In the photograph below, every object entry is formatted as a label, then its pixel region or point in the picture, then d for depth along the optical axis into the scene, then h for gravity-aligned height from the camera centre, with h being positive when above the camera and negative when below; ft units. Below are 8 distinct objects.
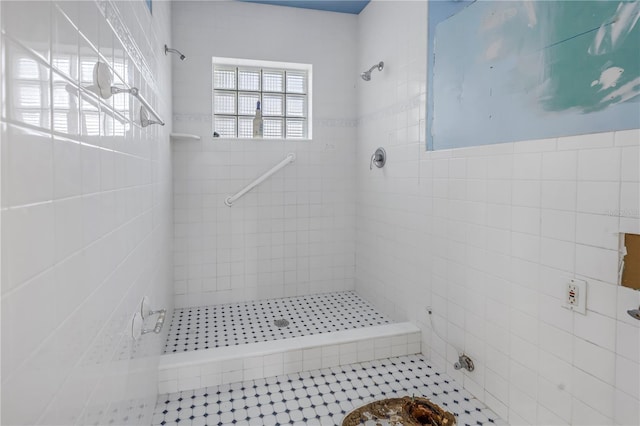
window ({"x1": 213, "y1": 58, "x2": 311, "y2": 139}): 10.18 +2.79
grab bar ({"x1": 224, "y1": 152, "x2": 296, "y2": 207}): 9.61 +0.27
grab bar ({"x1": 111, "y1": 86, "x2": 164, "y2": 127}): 3.18 +0.94
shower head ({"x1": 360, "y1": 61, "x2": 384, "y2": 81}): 8.75 +3.06
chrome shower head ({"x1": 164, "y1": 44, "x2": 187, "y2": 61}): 7.56 +3.05
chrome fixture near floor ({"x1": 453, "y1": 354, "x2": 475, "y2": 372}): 5.89 -2.83
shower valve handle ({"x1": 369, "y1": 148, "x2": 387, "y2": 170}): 8.93 +0.90
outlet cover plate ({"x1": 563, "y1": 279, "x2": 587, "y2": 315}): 4.13 -1.20
